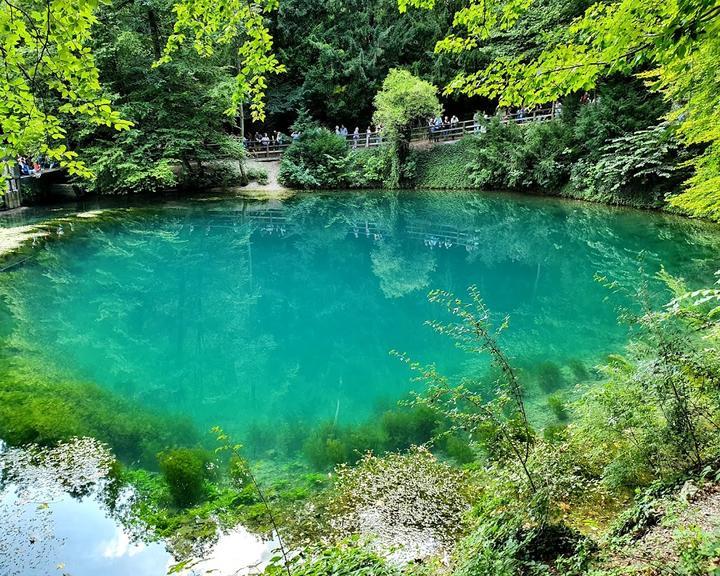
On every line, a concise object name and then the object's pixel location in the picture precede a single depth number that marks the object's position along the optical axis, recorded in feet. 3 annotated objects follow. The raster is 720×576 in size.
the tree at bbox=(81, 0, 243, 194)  70.03
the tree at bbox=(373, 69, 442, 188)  79.61
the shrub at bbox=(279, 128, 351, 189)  90.63
